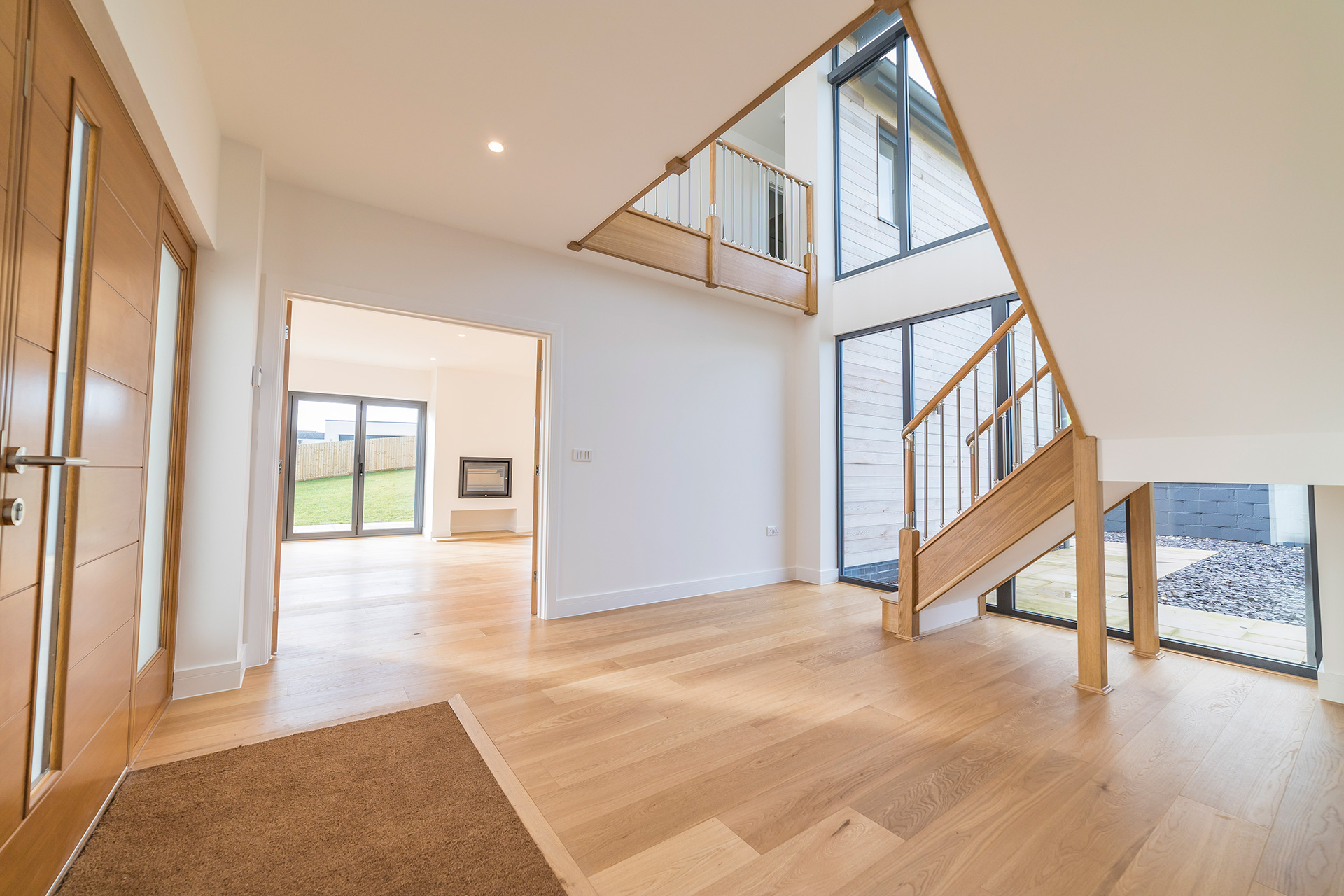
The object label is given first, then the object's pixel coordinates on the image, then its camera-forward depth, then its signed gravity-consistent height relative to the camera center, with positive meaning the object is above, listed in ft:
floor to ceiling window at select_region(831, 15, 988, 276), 15.08 +8.74
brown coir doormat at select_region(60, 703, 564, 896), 4.57 -3.34
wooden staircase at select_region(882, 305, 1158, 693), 8.82 -0.39
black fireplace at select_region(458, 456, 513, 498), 28.22 -0.60
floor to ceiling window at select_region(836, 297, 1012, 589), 14.25 +1.40
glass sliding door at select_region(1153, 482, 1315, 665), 9.24 -1.59
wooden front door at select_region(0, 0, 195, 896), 3.71 +0.27
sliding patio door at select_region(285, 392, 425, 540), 26.45 -0.14
